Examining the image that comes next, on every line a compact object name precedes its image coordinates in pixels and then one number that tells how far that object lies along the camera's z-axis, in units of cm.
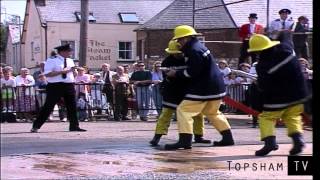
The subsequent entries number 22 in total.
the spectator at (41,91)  1498
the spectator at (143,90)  1548
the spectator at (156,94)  1549
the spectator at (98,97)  1565
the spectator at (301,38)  1310
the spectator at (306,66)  969
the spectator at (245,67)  1398
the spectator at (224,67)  1519
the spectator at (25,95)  1488
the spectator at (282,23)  1254
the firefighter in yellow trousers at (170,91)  911
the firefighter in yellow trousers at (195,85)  858
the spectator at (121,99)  1541
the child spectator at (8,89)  1437
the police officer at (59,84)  1130
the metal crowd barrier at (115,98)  1509
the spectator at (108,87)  1566
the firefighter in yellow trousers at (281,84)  742
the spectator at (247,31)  1387
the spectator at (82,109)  1520
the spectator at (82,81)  1555
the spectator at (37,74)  1586
